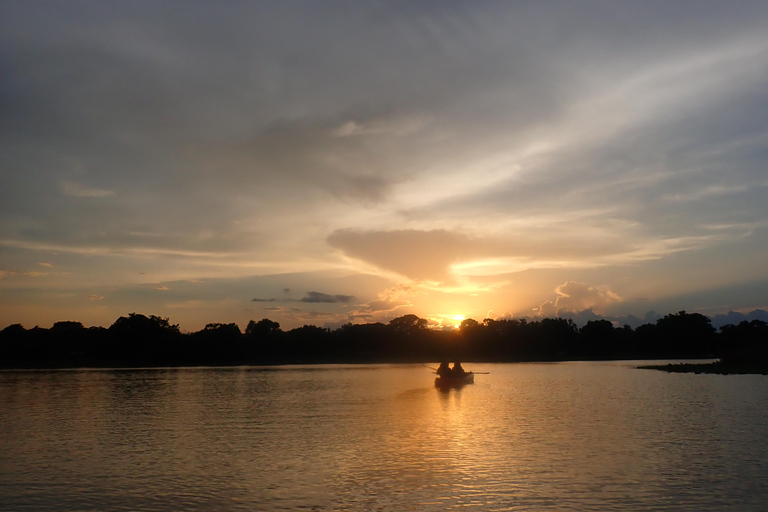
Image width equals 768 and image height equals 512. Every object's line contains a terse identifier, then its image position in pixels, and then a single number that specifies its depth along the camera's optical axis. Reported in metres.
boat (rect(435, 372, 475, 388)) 62.31
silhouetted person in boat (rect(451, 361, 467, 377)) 64.62
